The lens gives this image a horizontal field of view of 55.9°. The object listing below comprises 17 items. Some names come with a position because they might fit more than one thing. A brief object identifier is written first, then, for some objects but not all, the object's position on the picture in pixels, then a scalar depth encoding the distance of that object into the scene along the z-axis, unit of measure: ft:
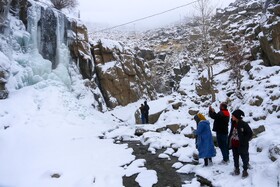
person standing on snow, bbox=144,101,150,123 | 48.21
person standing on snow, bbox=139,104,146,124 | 48.37
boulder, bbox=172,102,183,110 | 47.52
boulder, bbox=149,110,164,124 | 50.34
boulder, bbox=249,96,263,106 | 30.99
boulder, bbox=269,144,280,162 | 17.49
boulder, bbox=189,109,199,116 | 42.58
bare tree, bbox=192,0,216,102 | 48.12
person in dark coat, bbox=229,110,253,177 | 17.02
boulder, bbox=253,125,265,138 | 24.84
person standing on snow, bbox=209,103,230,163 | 21.27
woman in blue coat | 21.18
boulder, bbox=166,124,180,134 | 37.50
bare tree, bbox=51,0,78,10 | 64.56
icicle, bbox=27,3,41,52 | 48.08
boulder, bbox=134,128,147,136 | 38.99
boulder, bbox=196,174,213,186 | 18.15
